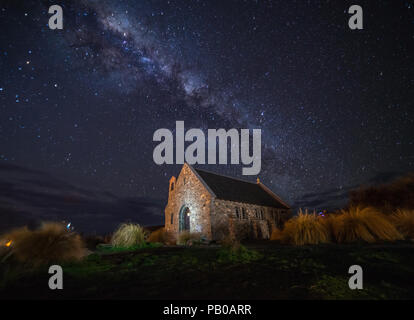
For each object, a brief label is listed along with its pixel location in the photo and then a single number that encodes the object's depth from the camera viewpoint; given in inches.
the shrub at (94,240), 626.5
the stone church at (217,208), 726.5
